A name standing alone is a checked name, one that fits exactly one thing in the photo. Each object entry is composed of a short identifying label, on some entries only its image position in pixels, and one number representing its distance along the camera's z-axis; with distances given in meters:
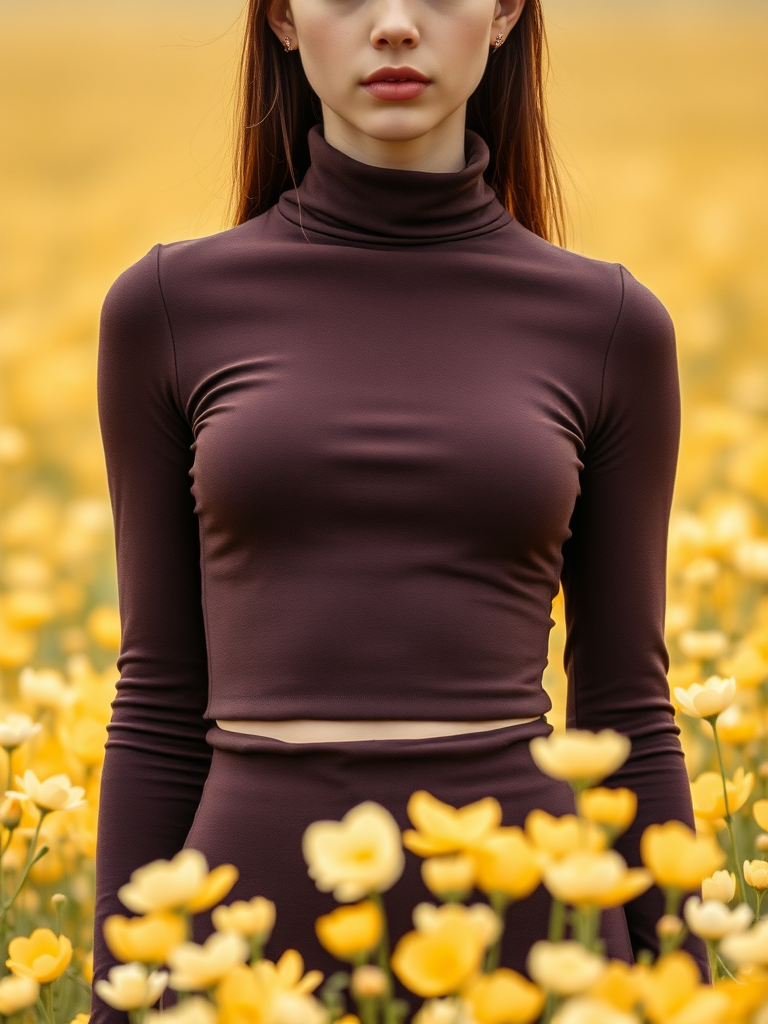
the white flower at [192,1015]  2.60
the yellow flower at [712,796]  3.20
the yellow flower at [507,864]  2.65
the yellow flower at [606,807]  2.69
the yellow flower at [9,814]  3.16
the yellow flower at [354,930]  2.65
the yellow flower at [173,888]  2.67
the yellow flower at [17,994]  2.87
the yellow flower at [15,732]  3.24
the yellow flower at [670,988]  2.60
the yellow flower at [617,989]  2.59
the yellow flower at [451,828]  2.66
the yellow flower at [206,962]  2.65
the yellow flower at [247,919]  2.70
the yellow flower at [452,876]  2.65
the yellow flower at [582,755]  2.70
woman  3.06
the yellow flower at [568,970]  2.60
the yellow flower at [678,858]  2.69
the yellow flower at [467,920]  2.62
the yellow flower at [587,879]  2.63
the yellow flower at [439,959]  2.62
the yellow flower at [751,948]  2.66
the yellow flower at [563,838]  2.65
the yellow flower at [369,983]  2.66
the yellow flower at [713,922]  2.76
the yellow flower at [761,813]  3.14
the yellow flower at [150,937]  2.66
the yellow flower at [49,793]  3.12
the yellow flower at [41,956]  3.02
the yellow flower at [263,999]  2.61
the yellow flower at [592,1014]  2.48
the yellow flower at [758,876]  3.04
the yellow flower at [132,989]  2.70
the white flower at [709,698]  3.13
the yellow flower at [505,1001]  2.60
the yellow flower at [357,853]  2.65
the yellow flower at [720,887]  2.97
